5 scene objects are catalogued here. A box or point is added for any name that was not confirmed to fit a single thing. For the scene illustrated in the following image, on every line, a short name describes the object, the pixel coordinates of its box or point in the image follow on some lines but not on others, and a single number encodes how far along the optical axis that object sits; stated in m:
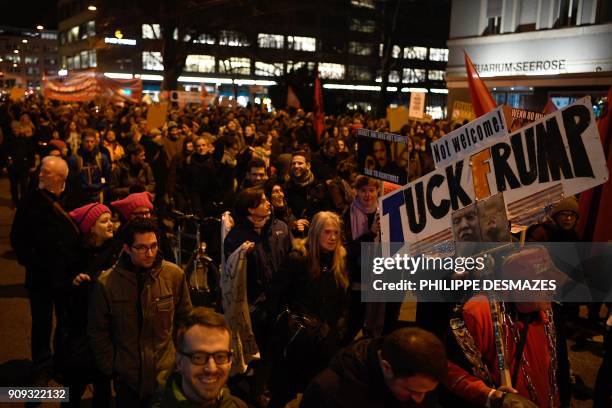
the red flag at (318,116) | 14.57
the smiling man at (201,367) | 2.58
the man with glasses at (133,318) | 3.66
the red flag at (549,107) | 9.34
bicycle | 6.31
